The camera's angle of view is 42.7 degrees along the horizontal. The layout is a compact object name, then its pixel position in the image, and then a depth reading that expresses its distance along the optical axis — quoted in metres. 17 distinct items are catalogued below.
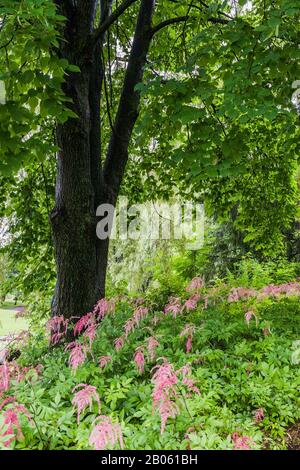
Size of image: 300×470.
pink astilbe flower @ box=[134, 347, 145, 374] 2.40
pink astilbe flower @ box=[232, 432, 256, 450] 1.98
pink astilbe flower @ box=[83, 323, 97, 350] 2.71
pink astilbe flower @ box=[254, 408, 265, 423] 2.42
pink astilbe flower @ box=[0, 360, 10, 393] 2.27
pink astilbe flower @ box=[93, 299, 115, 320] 3.38
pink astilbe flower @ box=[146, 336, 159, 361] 2.61
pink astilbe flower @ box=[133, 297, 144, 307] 3.87
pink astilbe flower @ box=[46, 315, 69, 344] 3.32
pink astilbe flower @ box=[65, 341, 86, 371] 2.42
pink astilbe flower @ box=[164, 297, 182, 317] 3.18
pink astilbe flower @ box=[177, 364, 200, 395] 2.24
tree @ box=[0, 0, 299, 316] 2.82
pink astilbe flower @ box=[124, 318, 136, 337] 2.81
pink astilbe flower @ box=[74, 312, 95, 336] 3.12
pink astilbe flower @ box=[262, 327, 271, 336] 3.13
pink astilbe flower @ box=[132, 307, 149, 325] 2.95
